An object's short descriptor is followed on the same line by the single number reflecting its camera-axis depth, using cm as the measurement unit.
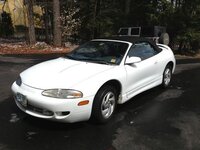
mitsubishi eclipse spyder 250
